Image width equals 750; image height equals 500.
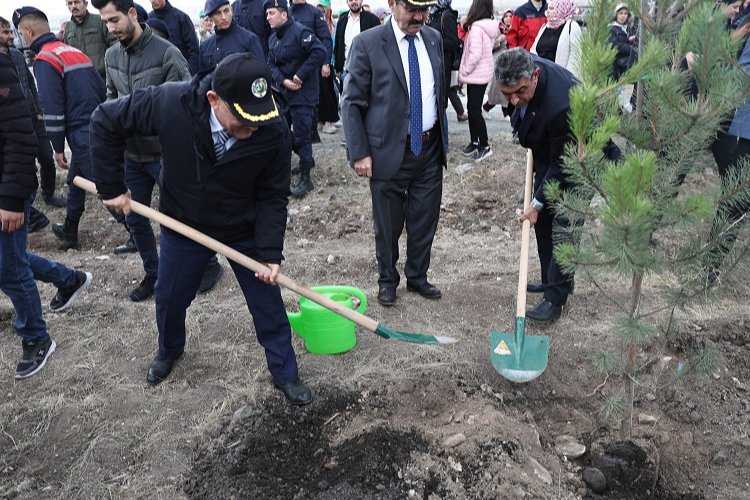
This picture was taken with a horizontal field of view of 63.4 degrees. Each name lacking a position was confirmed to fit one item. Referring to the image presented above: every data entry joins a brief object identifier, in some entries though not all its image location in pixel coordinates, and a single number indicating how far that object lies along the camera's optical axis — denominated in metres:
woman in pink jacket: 6.95
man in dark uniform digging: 2.47
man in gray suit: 3.76
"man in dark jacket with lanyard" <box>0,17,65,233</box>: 5.47
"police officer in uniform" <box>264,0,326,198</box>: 6.14
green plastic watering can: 3.52
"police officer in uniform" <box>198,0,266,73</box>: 5.39
